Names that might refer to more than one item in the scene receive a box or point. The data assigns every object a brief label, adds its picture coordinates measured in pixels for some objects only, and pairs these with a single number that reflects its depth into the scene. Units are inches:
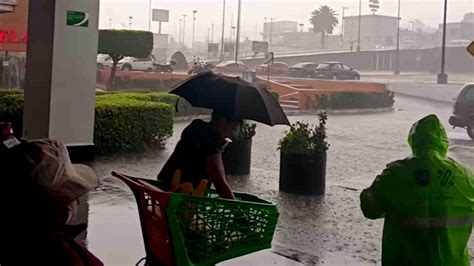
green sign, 400.8
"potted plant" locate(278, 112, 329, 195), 343.3
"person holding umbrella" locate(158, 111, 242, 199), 145.9
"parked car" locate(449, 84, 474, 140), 644.1
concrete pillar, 397.7
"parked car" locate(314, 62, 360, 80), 1133.2
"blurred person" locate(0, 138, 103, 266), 87.7
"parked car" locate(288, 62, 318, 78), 1128.2
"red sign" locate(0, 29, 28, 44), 680.4
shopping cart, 129.8
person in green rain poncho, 115.9
